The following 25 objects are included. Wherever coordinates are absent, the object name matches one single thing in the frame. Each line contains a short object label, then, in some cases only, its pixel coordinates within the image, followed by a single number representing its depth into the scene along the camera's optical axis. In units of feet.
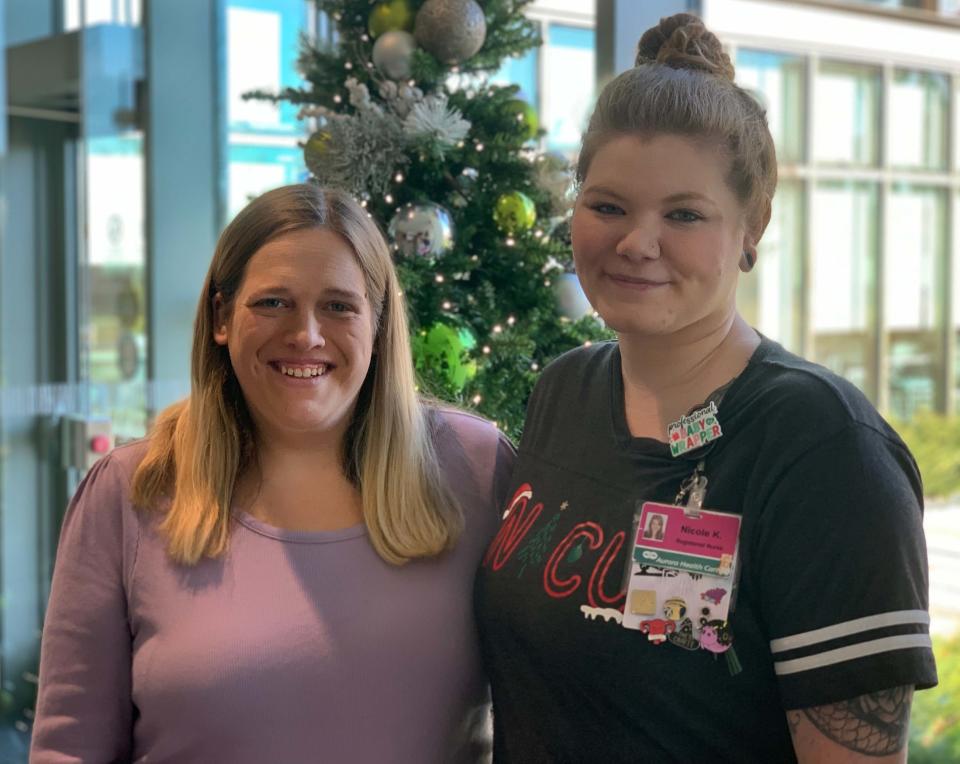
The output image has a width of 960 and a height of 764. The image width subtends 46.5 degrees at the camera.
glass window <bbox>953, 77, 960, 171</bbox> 11.64
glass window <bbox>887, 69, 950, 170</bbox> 11.69
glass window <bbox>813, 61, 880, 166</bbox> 12.03
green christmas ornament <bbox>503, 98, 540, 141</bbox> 8.93
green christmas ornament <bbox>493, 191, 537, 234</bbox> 8.65
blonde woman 5.37
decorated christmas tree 8.53
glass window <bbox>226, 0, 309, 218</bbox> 15.52
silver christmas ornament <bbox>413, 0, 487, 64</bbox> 8.72
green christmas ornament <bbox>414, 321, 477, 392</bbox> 8.21
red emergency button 15.67
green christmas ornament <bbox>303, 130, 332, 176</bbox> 8.80
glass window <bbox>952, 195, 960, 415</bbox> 11.69
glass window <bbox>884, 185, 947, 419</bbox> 11.85
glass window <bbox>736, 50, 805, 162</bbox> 11.78
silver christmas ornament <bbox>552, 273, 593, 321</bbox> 8.74
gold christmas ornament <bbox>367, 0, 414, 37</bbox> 8.99
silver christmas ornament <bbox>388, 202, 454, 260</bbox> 8.43
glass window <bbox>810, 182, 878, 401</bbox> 12.35
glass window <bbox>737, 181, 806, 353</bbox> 12.66
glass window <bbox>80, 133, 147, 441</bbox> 16.40
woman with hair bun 4.10
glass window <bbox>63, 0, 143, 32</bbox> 16.44
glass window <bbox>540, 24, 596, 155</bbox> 11.90
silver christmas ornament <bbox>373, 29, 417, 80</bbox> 8.84
